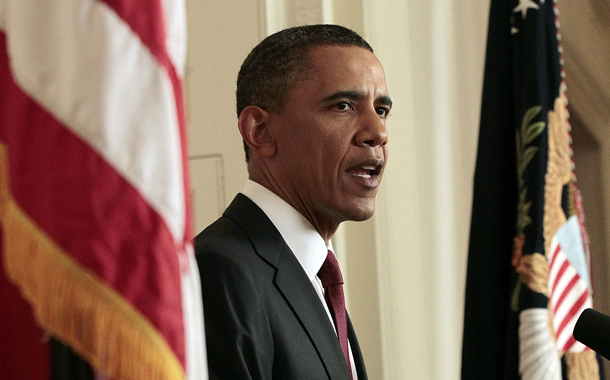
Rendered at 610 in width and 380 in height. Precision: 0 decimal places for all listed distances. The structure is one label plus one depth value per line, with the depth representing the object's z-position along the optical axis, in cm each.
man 457
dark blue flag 493
